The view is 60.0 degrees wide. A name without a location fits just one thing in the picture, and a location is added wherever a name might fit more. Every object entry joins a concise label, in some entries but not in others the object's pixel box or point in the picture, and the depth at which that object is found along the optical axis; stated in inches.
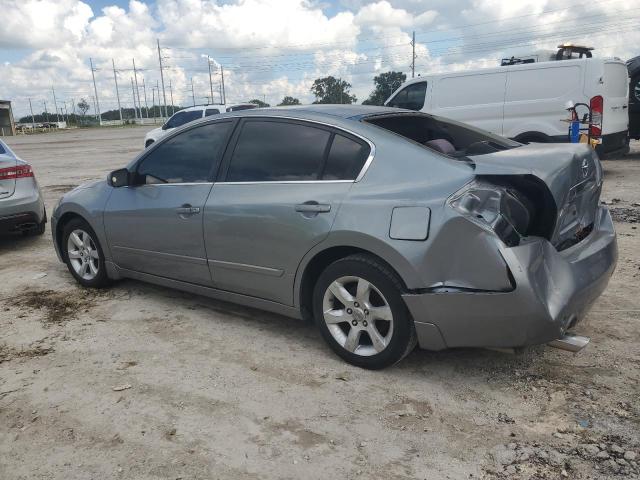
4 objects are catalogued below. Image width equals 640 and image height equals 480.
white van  388.2
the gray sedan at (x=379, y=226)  109.7
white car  649.9
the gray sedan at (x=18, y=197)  244.1
